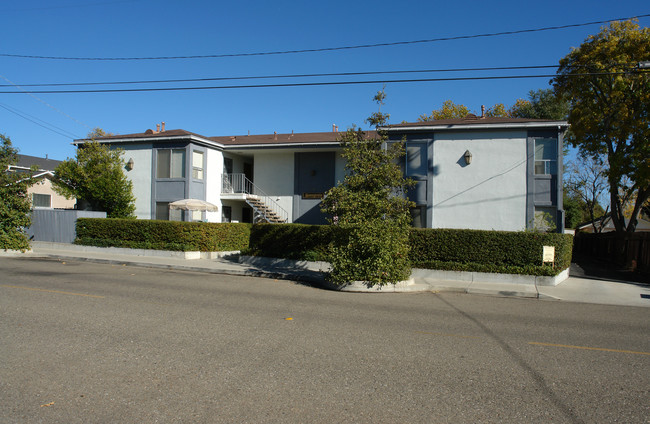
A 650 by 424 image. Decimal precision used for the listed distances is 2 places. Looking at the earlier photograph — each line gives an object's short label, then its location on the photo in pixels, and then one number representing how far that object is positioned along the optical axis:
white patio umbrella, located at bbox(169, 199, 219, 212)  21.83
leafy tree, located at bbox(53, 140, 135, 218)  23.50
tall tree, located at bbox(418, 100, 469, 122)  41.94
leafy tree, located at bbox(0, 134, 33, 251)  20.42
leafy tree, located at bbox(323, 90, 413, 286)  13.45
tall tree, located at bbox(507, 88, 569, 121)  41.38
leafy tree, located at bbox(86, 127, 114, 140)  38.91
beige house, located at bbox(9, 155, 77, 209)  35.03
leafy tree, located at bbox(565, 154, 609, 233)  36.84
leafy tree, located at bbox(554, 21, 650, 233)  21.19
